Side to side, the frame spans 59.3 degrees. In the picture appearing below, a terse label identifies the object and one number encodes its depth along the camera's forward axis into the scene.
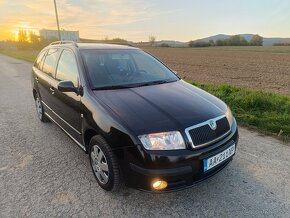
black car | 2.42
